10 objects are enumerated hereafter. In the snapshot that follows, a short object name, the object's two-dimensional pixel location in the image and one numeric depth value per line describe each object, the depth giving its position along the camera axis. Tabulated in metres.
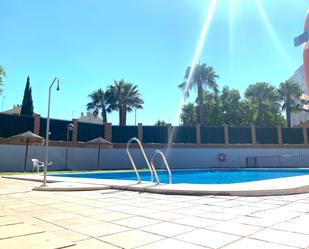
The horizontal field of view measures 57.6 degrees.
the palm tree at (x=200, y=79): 37.56
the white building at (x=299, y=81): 58.99
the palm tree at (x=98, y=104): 37.75
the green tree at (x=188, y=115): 46.03
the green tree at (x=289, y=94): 38.78
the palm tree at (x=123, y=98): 36.50
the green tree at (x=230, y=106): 42.53
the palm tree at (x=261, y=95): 39.81
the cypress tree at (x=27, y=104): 37.09
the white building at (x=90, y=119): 52.70
